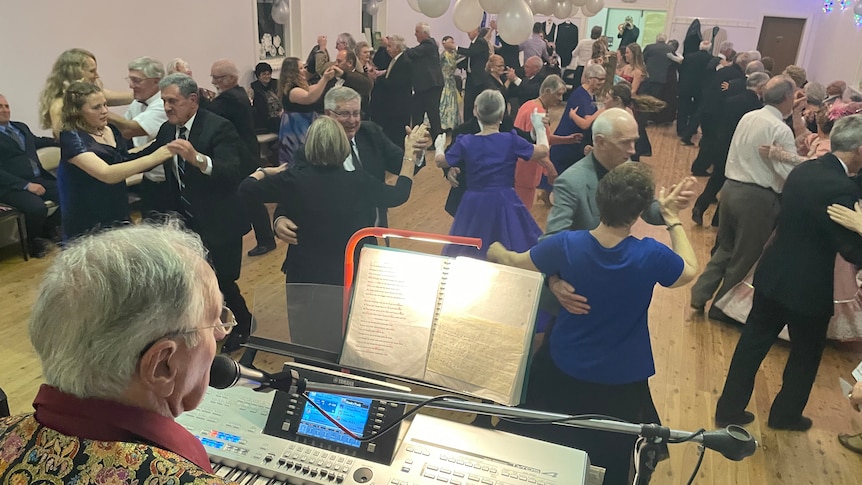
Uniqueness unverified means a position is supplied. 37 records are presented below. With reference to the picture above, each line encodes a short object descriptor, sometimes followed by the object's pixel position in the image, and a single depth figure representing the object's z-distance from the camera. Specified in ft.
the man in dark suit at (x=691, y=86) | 31.42
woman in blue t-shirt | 6.64
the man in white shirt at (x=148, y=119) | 12.61
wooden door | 45.85
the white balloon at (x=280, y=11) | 27.96
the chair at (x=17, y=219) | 15.29
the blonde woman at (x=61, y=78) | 12.19
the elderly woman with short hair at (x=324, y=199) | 9.03
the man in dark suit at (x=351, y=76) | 18.11
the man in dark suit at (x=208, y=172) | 10.57
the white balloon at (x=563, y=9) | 20.76
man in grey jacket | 8.82
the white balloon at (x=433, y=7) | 18.32
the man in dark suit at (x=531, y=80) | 23.27
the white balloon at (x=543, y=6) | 19.93
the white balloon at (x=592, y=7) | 22.31
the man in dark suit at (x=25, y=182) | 15.76
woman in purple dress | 11.71
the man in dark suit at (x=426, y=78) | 22.90
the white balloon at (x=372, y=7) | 36.27
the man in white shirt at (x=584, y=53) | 34.60
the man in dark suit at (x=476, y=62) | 25.93
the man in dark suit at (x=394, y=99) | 22.08
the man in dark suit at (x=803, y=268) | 8.72
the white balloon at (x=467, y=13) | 18.52
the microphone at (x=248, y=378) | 3.84
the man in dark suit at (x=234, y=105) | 13.94
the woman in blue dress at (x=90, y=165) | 10.19
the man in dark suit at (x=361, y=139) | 11.37
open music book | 5.74
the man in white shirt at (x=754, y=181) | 12.85
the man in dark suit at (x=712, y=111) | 25.07
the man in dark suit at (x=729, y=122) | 18.57
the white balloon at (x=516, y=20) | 16.96
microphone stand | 3.89
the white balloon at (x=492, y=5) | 16.75
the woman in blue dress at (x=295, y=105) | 16.05
